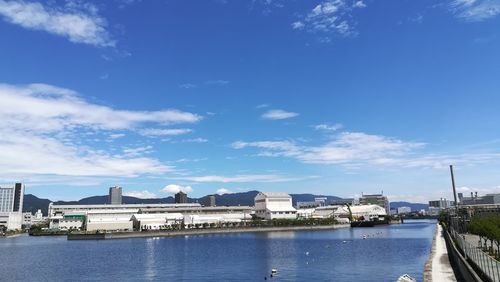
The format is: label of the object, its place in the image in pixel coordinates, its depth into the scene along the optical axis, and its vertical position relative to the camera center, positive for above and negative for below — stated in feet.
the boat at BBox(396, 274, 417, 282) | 99.31 -15.71
